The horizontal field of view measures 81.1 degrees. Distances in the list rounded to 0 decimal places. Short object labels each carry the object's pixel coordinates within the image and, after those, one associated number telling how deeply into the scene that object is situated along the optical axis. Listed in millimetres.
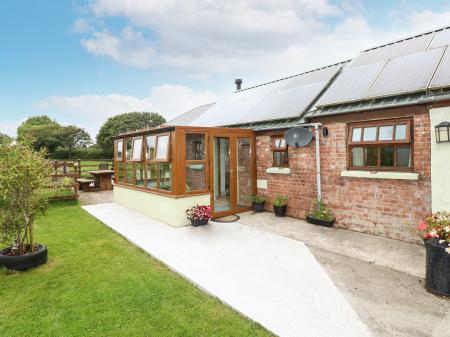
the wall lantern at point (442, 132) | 5059
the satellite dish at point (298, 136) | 7440
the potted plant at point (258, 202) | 9016
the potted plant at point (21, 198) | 4699
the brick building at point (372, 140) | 5523
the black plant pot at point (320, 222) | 7112
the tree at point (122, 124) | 51403
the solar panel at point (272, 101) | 8672
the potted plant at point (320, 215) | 7129
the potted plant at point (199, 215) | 7391
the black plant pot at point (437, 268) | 3571
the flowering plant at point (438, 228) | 3619
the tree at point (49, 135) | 48000
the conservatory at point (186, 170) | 7570
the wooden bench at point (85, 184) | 14766
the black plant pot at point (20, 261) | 4680
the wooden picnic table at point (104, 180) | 15414
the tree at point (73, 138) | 51344
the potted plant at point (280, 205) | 8242
